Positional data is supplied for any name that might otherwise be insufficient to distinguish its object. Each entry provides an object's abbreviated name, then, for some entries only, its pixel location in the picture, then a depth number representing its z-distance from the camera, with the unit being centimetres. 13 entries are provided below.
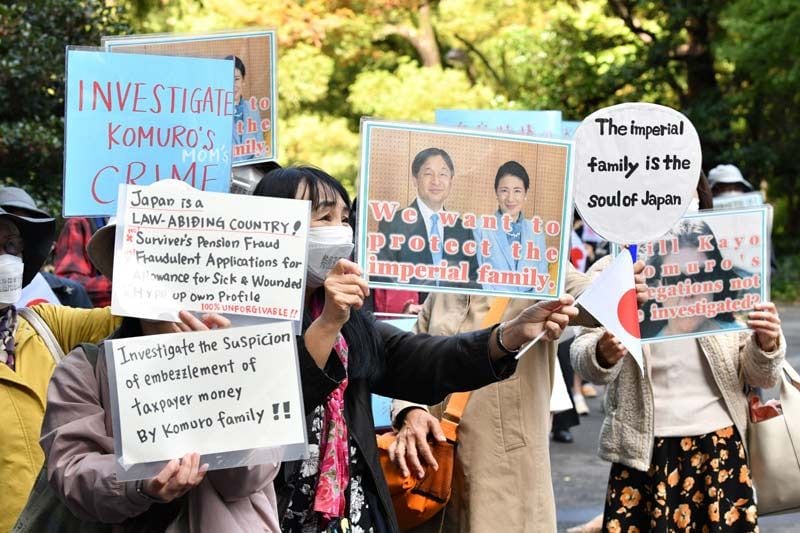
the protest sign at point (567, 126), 865
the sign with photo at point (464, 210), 324
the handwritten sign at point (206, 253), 268
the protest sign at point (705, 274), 411
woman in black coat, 296
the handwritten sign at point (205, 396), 254
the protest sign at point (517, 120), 601
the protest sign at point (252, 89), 428
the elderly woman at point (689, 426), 443
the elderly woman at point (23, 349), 346
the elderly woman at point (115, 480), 251
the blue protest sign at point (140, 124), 366
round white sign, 372
